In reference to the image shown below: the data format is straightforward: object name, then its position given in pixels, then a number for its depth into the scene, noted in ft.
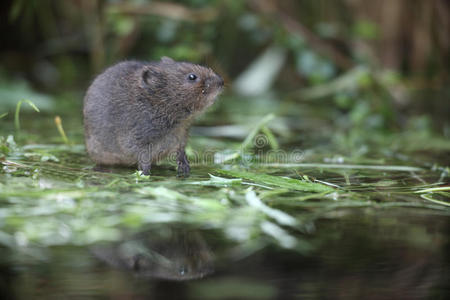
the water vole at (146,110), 21.17
